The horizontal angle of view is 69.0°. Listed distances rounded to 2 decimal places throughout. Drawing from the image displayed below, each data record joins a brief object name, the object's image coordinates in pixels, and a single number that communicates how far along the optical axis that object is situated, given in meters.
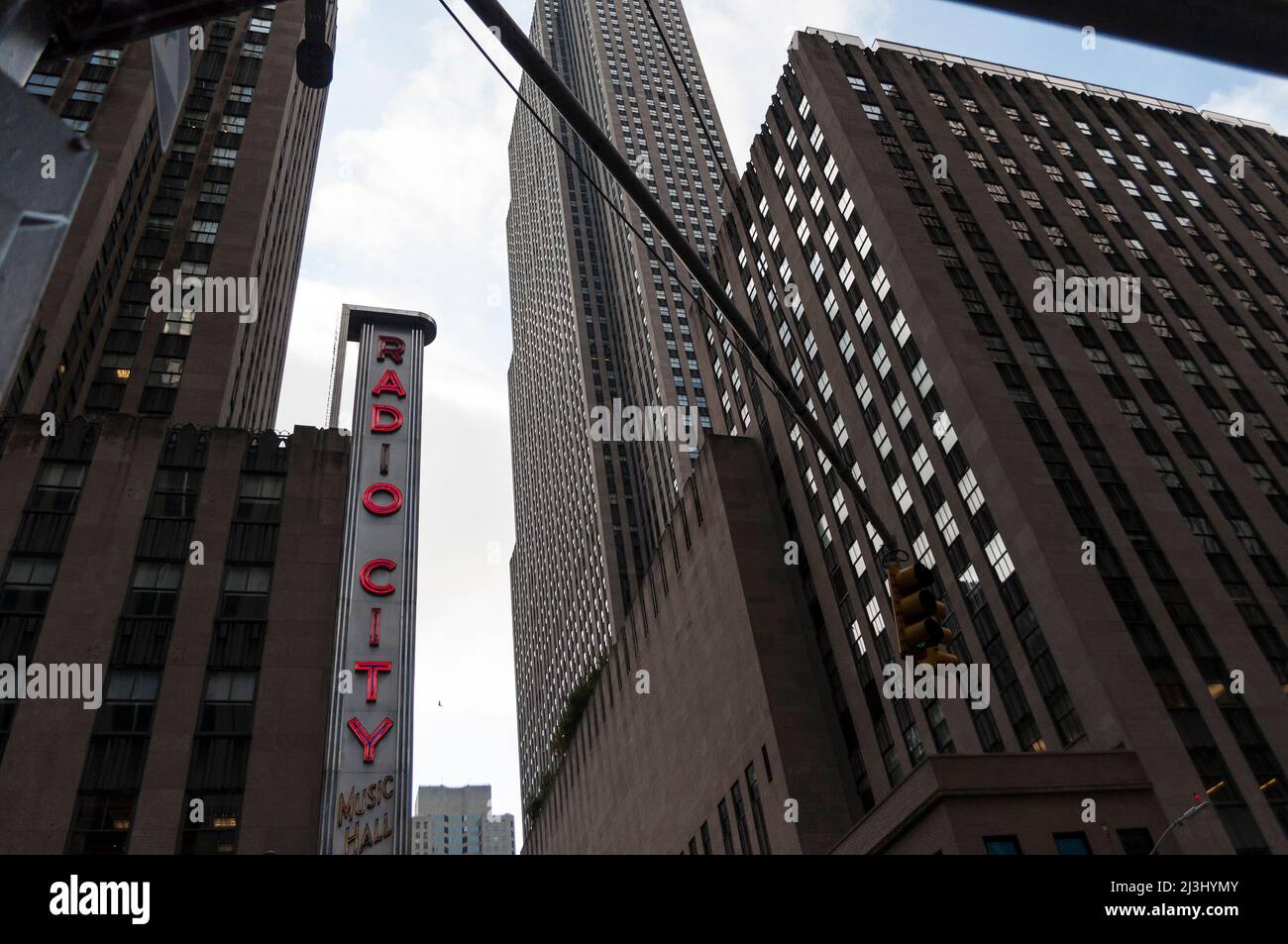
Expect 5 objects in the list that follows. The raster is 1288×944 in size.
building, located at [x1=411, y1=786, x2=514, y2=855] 192.38
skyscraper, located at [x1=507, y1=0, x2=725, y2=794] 116.71
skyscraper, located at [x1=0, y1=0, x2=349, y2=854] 43.06
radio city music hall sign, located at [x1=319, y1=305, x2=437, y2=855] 29.84
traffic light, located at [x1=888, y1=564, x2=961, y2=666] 9.49
